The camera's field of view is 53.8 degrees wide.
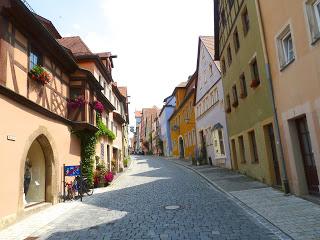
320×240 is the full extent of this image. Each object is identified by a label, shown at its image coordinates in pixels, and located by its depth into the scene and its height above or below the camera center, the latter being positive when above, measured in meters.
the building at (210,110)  22.50 +4.87
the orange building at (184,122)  35.19 +5.95
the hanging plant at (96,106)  17.73 +4.02
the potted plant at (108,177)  18.45 -0.01
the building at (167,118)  53.56 +9.43
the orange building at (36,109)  9.36 +2.69
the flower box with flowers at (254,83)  13.59 +3.54
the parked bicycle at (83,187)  13.97 -0.35
